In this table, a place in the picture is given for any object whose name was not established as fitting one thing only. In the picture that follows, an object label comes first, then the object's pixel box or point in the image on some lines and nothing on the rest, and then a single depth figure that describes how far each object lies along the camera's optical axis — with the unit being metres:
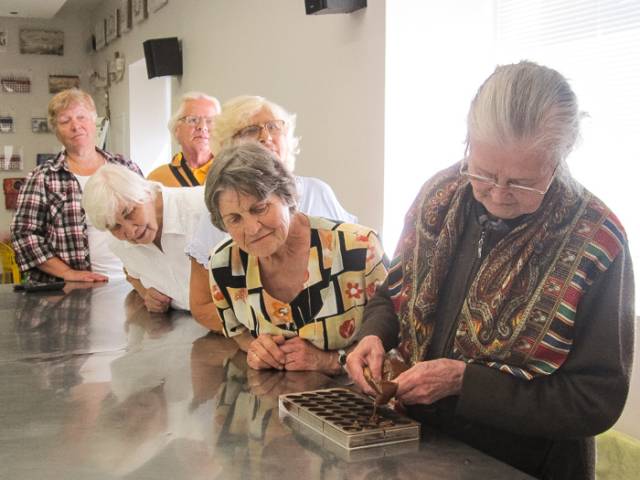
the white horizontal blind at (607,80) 2.97
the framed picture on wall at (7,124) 9.38
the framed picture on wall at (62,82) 9.63
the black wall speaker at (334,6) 3.74
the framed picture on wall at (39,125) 9.51
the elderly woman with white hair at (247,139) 2.51
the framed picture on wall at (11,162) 9.41
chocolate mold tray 1.45
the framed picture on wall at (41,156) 9.58
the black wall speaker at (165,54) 6.45
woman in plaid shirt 3.98
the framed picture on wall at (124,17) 8.12
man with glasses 4.19
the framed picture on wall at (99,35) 9.15
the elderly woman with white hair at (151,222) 2.80
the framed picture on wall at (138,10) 7.57
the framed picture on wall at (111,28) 8.62
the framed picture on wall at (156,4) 6.90
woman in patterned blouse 2.00
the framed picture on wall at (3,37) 9.27
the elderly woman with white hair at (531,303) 1.39
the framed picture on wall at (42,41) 9.40
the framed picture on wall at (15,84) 9.34
